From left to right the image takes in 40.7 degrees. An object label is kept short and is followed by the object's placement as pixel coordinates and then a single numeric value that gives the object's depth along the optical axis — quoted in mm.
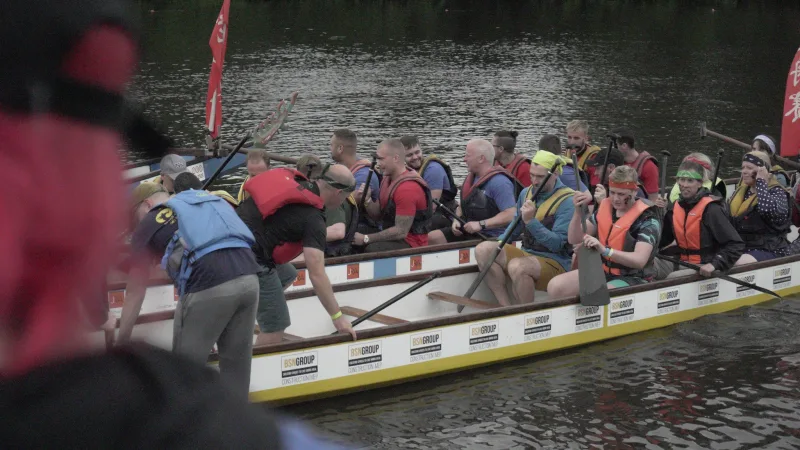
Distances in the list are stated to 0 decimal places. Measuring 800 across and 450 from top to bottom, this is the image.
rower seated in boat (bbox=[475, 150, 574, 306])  9086
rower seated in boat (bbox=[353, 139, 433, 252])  9711
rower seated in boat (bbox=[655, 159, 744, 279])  9602
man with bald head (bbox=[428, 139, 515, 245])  10148
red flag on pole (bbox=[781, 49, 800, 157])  13052
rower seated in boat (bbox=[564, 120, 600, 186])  12305
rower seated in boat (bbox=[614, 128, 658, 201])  12086
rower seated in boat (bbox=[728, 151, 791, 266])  10078
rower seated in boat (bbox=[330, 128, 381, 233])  10125
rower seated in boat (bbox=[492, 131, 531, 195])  11547
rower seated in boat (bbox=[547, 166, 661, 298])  8812
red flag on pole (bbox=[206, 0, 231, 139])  13641
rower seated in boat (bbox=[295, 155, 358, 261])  9859
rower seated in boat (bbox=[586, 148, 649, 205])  10961
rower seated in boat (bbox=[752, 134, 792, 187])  11852
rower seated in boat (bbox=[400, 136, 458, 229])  11055
